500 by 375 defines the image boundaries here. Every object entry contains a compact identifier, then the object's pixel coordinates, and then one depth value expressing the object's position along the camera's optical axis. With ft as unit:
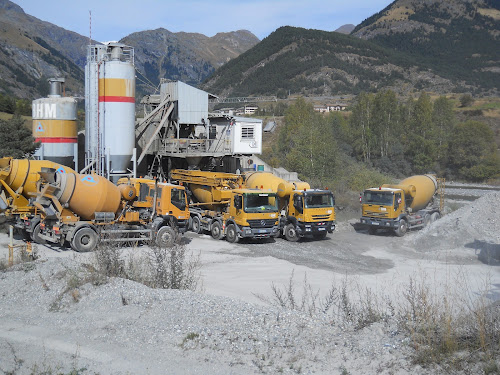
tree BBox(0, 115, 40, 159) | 89.86
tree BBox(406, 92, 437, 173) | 193.56
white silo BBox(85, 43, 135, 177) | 93.81
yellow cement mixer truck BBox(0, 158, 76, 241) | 65.31
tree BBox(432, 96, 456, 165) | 196.95
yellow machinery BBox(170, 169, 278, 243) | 74.08
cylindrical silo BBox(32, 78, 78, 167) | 93.97
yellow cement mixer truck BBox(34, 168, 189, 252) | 62.59
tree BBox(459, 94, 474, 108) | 298.15
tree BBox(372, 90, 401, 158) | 200.54
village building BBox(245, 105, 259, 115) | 312.38
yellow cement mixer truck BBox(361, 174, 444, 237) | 85.61
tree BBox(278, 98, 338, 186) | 144.97
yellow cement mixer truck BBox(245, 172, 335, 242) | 77.00
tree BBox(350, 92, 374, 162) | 203.21
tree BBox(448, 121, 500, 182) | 183.73
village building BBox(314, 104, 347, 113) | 330.95
